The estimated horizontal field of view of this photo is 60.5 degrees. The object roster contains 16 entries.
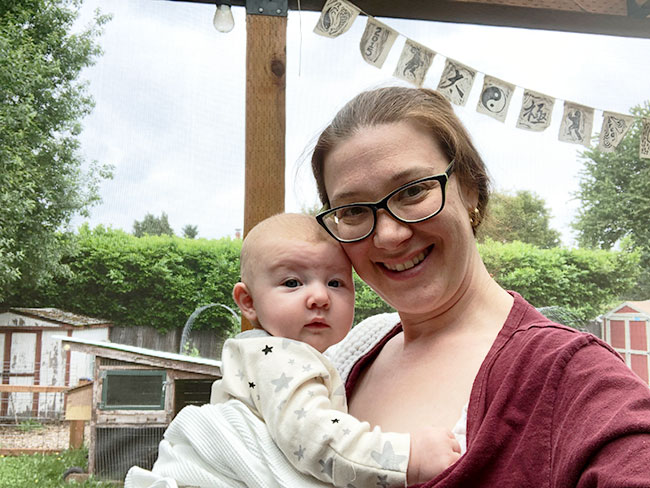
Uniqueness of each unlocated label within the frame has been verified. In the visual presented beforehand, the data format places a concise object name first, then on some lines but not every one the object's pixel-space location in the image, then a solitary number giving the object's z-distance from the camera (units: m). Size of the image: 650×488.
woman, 0.55
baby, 0.66
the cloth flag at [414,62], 2.04
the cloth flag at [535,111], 2.13
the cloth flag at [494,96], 2.11
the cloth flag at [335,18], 2.03
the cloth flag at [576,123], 2.22
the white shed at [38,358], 2.57
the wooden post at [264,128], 1.91
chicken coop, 2.50
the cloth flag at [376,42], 2.05
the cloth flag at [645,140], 2.36
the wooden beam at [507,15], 2.37
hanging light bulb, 2.19
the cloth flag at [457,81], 2.07
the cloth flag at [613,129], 2.23
